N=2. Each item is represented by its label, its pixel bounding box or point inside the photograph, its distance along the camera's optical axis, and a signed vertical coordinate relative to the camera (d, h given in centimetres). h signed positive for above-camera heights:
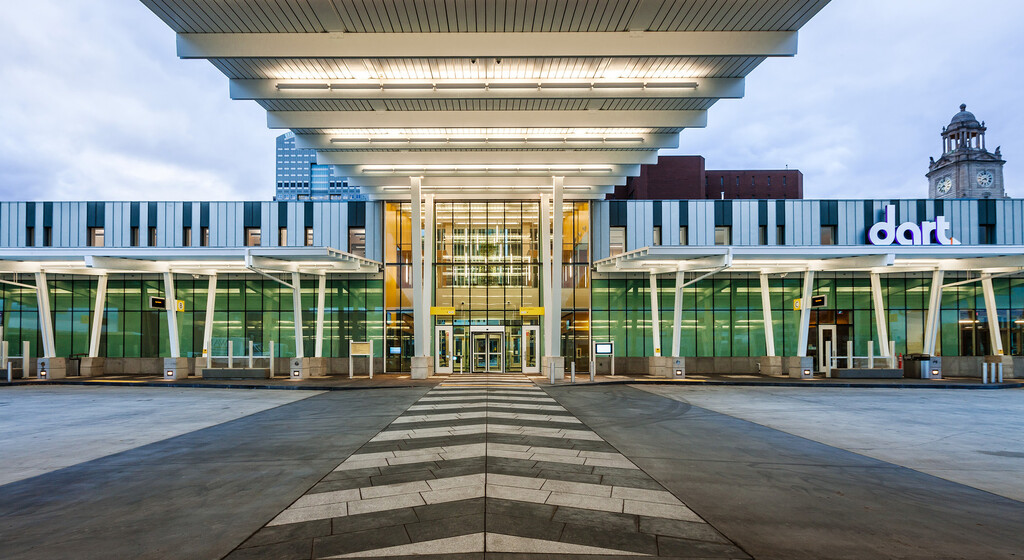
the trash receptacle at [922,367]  2667 -268
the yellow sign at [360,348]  2727 -173
